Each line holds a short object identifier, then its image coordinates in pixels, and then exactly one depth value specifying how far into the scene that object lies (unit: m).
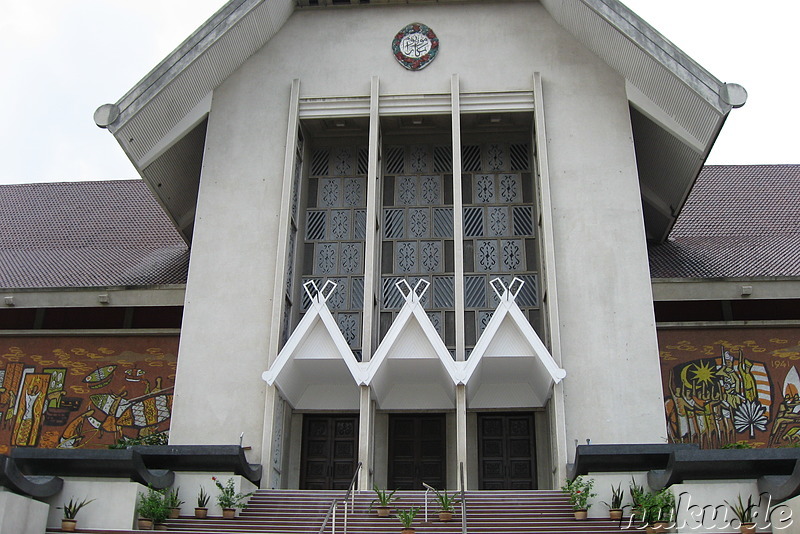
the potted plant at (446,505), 10.92
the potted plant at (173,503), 11.40
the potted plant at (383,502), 11.20
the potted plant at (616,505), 10.80
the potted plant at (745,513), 9.81
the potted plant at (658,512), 10.23
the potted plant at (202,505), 11.44
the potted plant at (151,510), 10.92
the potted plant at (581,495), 11.00
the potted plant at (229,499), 11.48
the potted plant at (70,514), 10.73
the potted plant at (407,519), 10.36
